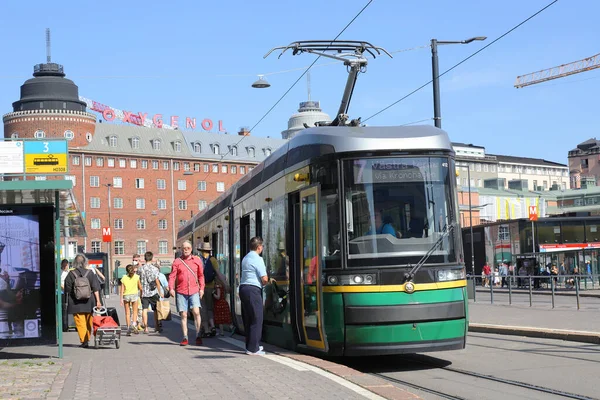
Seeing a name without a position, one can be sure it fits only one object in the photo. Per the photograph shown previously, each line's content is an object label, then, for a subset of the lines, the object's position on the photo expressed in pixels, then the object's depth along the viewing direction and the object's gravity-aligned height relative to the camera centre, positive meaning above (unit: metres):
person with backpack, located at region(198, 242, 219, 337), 16.92 -0.31
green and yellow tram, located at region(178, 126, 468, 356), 11.15 +0.29
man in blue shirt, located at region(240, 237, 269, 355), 12.45 -0.29
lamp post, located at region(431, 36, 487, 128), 23.20 +4.73
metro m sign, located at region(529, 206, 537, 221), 48.75 +2.60
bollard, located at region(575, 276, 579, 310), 26.80 -0.68
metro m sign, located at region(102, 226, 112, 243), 53.46 +2.47
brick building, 102.88 +14.38
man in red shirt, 14.63 -0.16
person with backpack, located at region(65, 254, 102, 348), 14.91 -0.29
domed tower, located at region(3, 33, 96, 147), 102.12 +19.29
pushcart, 14.62 -0.84
